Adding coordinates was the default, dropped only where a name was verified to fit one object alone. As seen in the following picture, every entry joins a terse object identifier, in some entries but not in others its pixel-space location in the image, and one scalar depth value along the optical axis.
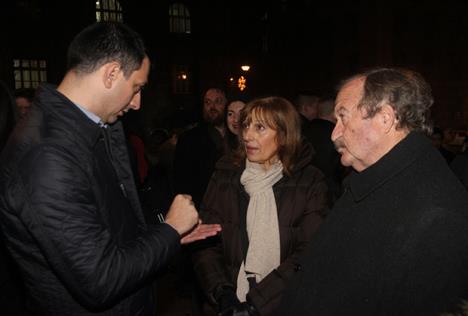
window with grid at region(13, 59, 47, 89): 23.16
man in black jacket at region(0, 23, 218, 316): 1.51
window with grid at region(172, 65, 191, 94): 26.34
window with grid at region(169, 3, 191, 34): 26.61
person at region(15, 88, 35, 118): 4.43
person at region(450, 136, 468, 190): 3.19
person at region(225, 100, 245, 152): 4.41
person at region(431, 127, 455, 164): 6.02
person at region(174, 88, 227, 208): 4.79
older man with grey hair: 1.39
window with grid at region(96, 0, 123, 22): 24.66
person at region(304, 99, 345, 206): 4.71
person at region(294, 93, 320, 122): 5.95
